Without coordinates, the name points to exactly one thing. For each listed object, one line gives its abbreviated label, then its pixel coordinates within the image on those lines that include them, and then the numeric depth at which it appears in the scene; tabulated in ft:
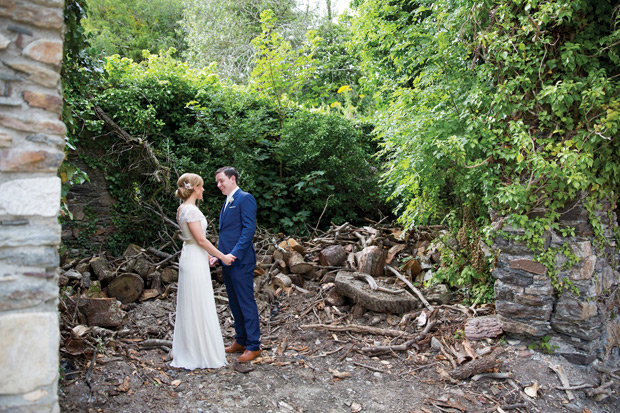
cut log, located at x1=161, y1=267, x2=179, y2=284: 20.01
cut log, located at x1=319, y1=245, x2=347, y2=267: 21.13
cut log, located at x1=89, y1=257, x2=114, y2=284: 18.44
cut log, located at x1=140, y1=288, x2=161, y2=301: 18.63
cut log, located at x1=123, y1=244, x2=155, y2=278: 19.52
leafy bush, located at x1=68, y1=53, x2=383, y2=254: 23.24
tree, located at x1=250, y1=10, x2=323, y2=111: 27.86
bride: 13.51
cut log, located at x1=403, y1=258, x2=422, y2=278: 19.84
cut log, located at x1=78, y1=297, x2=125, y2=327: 15.21
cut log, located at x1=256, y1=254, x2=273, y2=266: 21.13
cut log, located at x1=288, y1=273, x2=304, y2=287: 20.67
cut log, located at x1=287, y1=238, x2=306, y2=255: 21.79
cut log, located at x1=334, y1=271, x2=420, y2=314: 17.54
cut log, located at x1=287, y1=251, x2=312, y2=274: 20.79
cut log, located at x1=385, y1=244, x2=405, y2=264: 20.64
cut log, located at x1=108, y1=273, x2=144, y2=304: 18.12
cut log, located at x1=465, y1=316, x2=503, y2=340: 15.06
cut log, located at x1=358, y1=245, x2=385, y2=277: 19.77
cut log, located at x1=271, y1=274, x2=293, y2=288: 20.07
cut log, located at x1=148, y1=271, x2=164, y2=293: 19.40
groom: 14.16
